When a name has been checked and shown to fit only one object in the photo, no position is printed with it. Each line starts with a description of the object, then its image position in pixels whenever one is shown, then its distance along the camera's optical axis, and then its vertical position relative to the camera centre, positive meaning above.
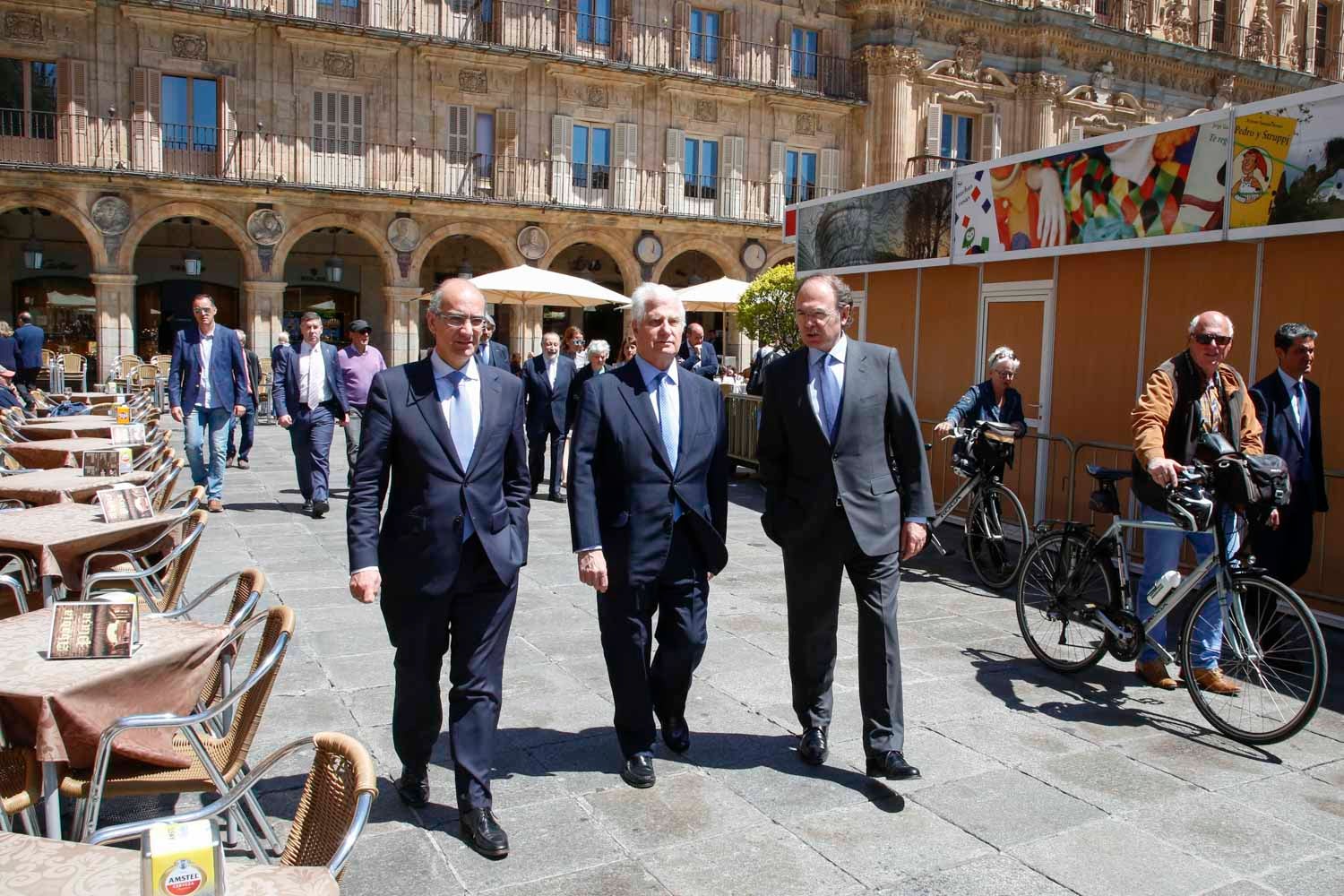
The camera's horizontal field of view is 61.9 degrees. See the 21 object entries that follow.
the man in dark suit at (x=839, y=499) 3.93 -0.49
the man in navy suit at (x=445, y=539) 3.41 -0.58
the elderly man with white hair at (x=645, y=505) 3.83 -0.51
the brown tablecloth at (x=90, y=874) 1.88 -0.90
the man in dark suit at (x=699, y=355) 12.43 +0.05
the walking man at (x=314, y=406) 9.35 -0.47
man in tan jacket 4.87 -0.20
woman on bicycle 7.52 -0.23
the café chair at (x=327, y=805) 2.11 -0.90
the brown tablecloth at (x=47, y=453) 7.32 -0.73
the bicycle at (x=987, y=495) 7.20 -0.85
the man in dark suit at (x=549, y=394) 10.56 -0.37
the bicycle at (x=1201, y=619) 4.36 -1.06
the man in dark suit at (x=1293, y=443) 5.52 -0.34
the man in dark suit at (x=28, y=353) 16.50 -0.17
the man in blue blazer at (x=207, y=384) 9.02 -0.31
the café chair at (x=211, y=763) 2.72 -1.11
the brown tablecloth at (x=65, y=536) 4.55 -0.80
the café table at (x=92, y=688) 2.77 -0.89
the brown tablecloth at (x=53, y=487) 5.80 -0.76
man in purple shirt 9.34 -0.16
